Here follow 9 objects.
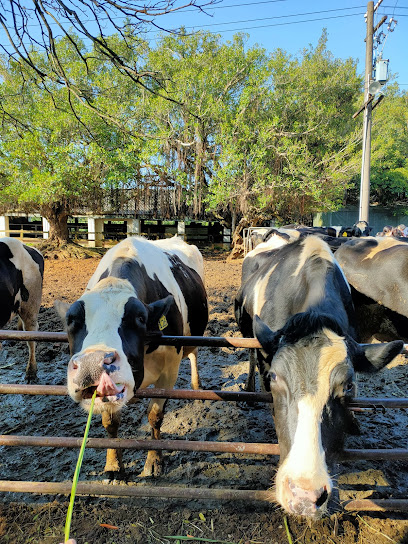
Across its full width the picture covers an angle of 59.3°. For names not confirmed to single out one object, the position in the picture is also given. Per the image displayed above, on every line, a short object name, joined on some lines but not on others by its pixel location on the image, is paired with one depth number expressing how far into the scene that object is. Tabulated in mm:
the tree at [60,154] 13891
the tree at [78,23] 2334
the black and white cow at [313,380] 1562
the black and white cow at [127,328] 1803
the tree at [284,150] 15906
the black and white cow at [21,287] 4598
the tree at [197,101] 15711
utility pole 10773
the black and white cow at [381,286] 4156
